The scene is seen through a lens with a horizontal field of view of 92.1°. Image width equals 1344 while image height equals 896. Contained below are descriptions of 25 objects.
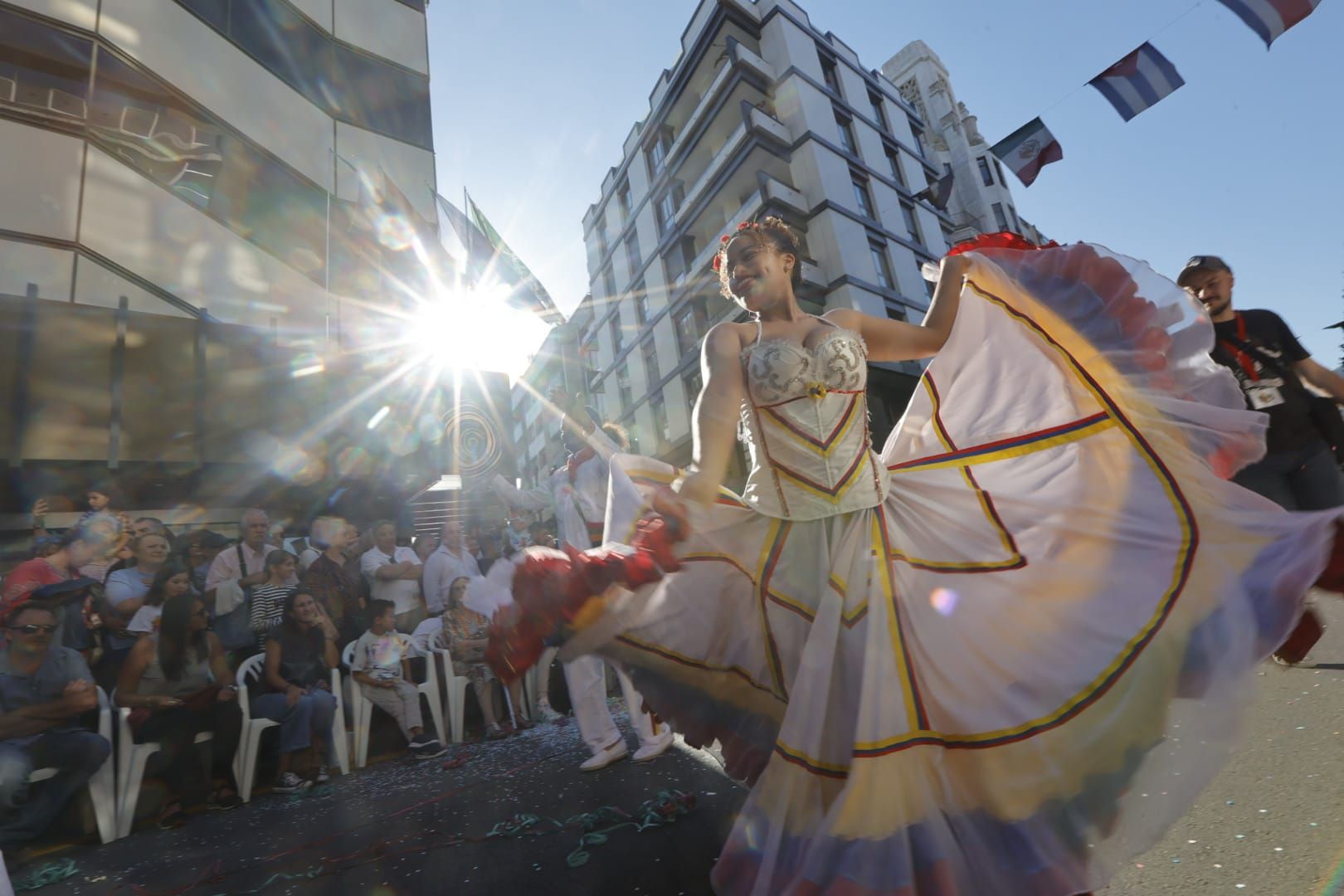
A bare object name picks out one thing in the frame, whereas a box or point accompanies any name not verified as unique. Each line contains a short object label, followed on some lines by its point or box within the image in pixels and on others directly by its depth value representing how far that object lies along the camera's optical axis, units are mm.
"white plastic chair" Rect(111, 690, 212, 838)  4105
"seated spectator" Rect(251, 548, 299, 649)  5148
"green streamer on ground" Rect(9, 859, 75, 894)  3232
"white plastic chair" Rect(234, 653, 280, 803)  4586
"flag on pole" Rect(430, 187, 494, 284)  11984
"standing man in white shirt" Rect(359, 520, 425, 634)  6137
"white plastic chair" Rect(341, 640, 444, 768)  5156
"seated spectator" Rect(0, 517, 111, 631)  4505
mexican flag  8992
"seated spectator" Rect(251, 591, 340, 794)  4789
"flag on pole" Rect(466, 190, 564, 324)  12188
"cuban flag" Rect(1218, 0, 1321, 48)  6109
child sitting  5305
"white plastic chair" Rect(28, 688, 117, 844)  3988
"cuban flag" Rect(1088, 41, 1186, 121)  7340
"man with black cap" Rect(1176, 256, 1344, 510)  3338
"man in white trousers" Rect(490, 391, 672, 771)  3854
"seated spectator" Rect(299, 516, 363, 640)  5547
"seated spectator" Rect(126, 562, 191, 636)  4707
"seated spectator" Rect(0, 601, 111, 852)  3732
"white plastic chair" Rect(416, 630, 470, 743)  5625
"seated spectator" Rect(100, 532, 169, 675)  4641
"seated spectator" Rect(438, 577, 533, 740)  5684
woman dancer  1521
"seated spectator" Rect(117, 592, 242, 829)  4363
